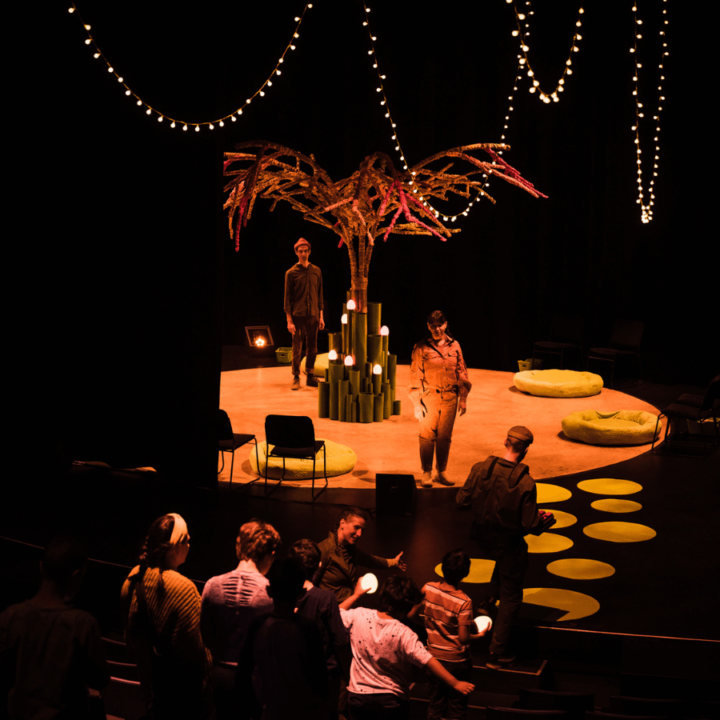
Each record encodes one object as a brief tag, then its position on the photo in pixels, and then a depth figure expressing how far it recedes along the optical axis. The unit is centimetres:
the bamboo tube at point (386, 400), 914
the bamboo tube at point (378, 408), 906
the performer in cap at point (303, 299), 1041
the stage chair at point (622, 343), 1078
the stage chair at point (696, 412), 775
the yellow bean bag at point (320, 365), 1102
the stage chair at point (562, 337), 1123
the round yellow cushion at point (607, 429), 811
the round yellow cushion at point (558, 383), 1030
